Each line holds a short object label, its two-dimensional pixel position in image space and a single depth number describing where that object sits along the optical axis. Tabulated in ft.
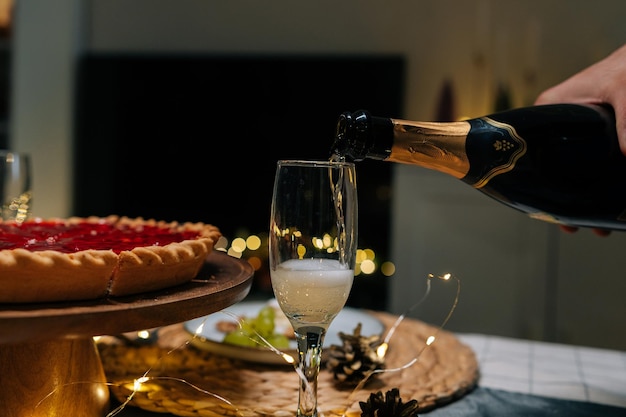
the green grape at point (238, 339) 3.00
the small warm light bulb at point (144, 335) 3.26
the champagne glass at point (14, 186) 3.76
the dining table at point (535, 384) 2.61
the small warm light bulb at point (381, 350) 2.93
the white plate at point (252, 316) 2.89
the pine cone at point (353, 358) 2.76
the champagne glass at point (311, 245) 2.14
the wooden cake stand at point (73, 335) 1.83
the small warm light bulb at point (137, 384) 2.28
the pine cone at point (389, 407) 2.19
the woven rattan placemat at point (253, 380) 2.49
